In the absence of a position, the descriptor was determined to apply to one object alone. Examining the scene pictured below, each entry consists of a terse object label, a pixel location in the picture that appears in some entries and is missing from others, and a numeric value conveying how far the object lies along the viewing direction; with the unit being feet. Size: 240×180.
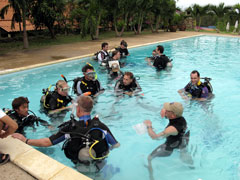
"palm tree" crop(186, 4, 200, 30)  91.40
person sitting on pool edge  8.33
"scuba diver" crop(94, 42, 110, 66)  28.59
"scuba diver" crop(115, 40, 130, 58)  32.83
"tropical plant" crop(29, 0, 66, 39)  46.75
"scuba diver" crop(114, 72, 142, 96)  18.76
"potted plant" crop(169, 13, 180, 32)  85.81
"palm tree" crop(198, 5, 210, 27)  91.04
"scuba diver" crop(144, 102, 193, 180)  9.93
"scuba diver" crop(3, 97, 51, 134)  11.02
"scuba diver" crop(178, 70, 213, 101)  16.78
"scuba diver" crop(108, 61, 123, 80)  24.39
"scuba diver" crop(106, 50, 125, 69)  25.76
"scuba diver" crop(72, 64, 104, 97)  16.79
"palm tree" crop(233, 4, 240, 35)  87.63
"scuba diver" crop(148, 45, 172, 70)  28.35
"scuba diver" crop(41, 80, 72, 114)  13.65
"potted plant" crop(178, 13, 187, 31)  92.79
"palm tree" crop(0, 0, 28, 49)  36.58
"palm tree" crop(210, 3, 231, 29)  91.81
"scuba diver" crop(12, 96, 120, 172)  8.45
